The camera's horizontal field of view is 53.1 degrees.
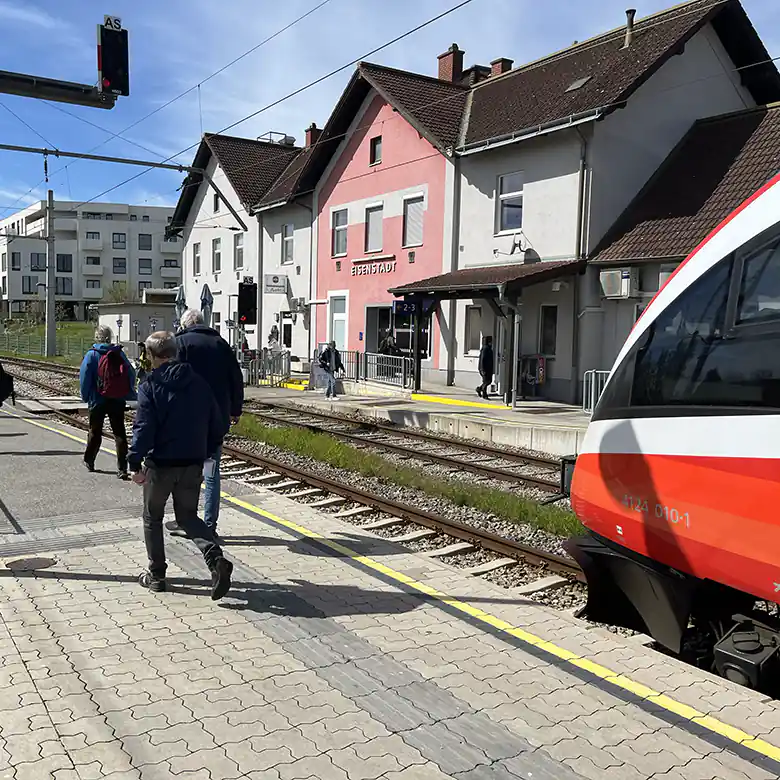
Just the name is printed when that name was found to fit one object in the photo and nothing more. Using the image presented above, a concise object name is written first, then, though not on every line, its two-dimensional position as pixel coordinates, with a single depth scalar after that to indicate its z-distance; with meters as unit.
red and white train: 3.40
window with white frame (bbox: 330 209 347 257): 27.70
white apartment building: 82.25
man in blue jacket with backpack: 9.11
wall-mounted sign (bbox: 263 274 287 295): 28.78
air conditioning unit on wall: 17.59
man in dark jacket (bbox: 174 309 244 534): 6.08
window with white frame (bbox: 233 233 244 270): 34.44
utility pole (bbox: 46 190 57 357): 36.44
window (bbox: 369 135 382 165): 25.62
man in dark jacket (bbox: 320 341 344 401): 21.89
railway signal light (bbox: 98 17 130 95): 9.27
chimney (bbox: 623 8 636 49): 20.20
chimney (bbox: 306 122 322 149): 33.31
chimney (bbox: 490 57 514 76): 25.52
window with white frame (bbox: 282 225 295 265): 31.04
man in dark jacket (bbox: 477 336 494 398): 19.94
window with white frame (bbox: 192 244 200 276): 38.12
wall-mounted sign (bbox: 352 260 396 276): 24.97
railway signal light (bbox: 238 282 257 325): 21.81
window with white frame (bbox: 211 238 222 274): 36.28
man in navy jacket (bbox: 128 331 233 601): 5.12
